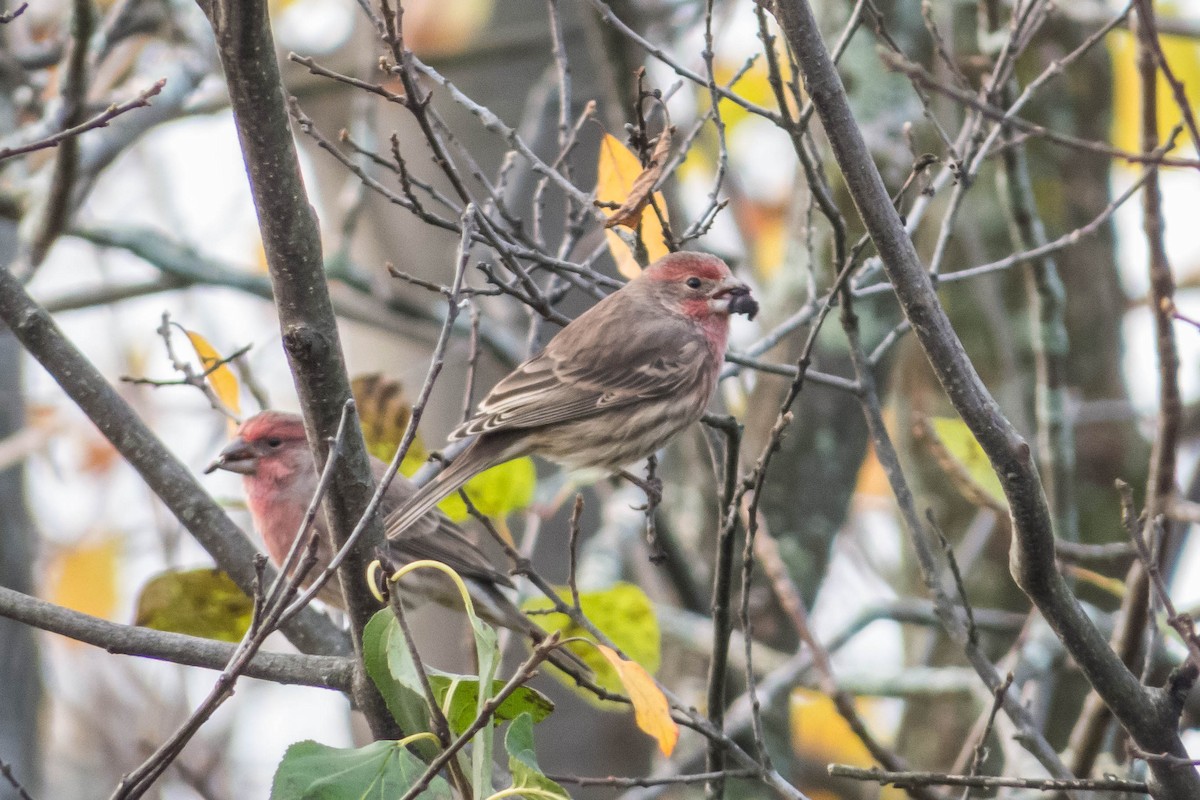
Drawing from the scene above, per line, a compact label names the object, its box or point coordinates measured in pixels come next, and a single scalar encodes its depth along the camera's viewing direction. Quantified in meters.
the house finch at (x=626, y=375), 9.68
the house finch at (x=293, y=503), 10.33
